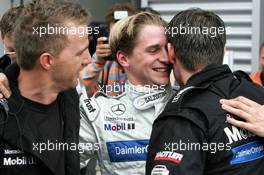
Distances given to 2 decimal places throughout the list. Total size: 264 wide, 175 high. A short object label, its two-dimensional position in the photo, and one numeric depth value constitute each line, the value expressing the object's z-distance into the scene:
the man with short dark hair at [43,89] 2.32
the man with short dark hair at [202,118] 2.19
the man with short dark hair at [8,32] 2.86
